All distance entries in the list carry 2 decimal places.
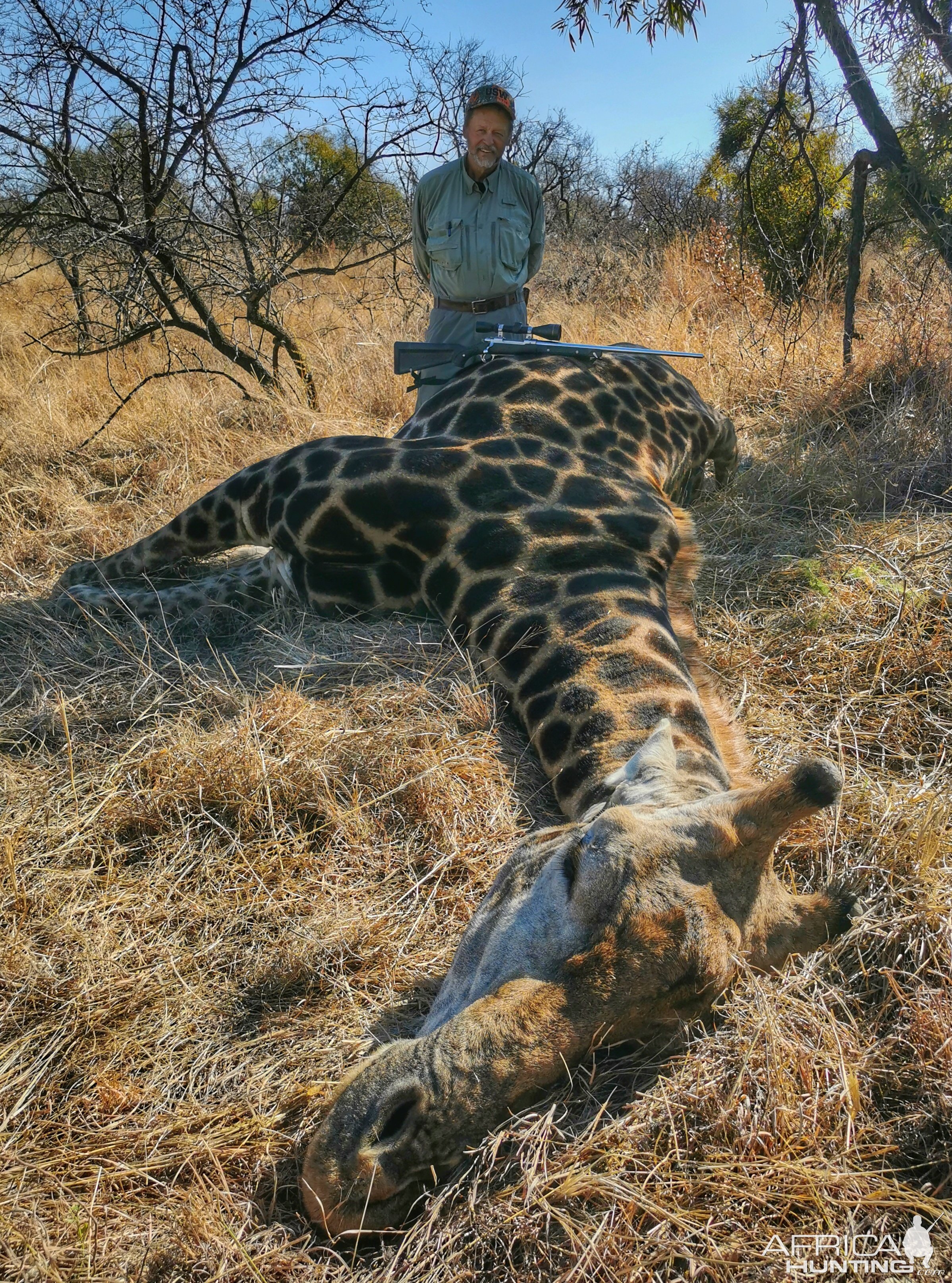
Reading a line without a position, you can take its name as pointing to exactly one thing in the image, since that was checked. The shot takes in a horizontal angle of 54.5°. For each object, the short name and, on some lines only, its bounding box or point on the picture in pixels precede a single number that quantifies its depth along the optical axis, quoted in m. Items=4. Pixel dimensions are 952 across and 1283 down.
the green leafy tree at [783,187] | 7.40
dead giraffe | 1.76
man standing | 6.24
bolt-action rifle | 4.89
